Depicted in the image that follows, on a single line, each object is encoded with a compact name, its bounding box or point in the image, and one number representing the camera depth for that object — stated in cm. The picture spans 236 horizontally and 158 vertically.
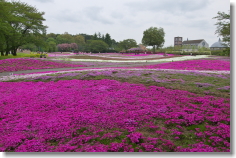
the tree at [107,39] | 9769
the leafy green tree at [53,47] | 8102
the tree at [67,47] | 8598
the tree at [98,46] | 8321
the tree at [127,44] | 9494
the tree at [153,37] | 7731
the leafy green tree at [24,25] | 3533
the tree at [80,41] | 9454
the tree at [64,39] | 9867
